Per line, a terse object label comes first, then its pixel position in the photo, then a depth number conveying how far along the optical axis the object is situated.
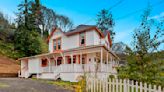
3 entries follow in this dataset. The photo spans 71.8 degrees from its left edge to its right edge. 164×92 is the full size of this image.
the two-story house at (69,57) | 10.77
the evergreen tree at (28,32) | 20.14
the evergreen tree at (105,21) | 25.49
